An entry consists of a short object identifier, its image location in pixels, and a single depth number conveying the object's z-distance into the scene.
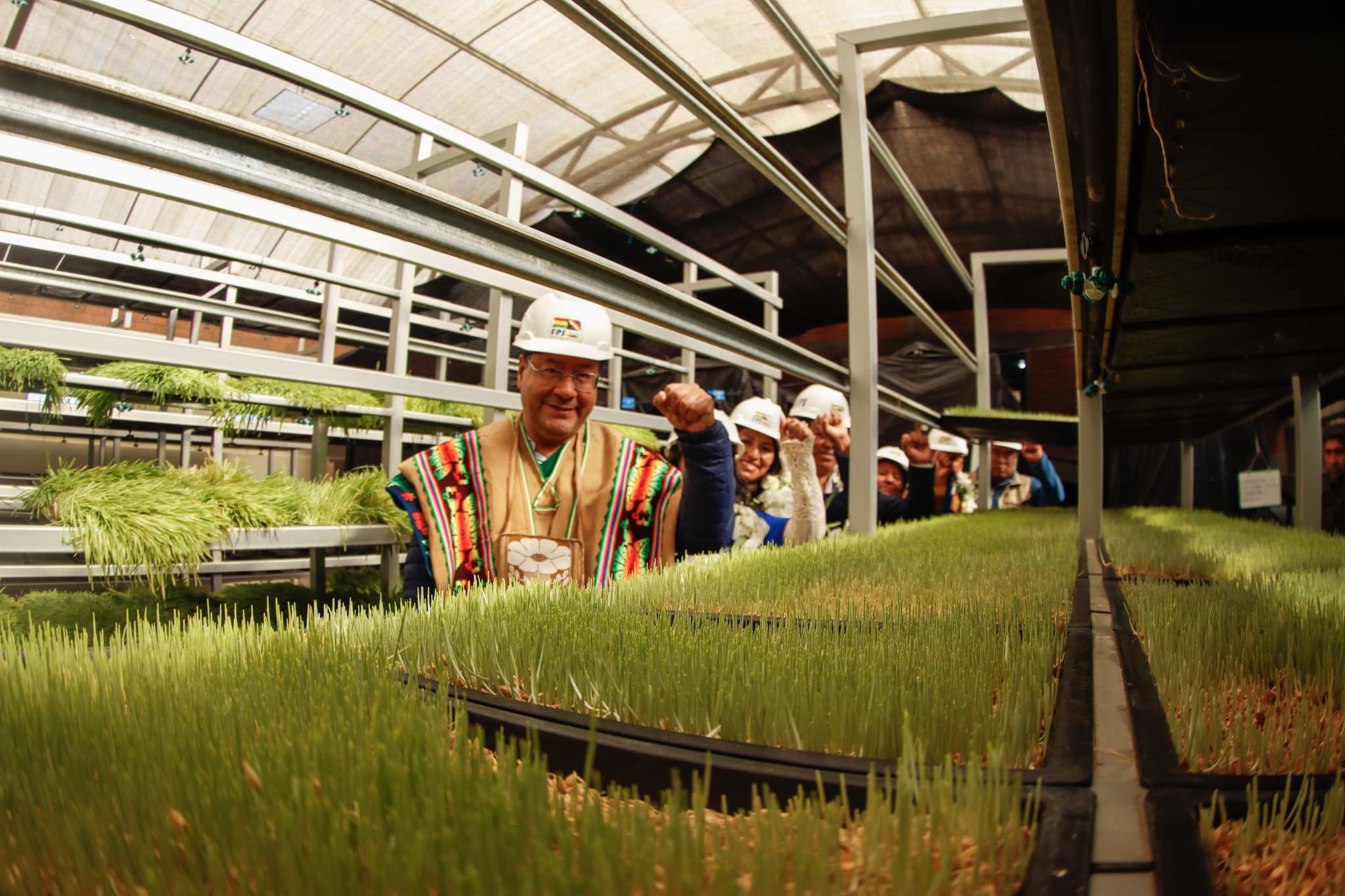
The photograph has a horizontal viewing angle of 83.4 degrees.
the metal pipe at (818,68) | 1.61
